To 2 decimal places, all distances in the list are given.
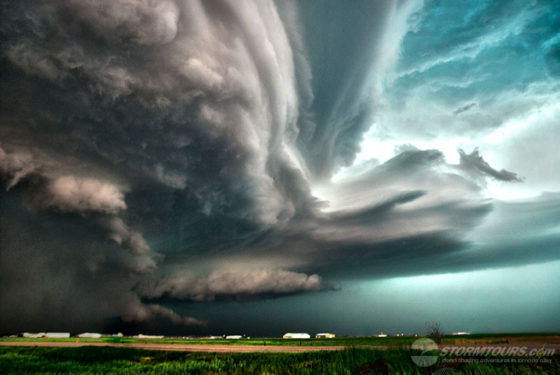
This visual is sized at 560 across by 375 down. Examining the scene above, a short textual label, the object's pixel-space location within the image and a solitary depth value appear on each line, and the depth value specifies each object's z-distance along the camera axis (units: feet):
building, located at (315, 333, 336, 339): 527.31
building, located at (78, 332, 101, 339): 561.02
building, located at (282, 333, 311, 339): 493.40
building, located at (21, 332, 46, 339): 516.04
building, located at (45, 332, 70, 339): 529.61
